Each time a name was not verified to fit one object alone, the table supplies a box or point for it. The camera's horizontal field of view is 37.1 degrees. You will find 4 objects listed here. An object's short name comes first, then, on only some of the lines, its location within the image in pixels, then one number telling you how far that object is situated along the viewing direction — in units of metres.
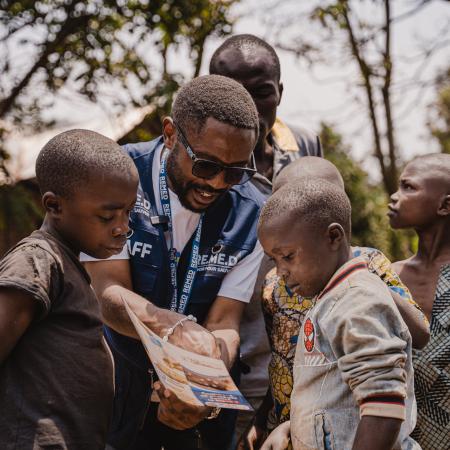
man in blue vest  2.96
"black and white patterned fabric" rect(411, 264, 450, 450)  3.14
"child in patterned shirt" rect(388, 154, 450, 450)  3.17
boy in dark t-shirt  2.19
